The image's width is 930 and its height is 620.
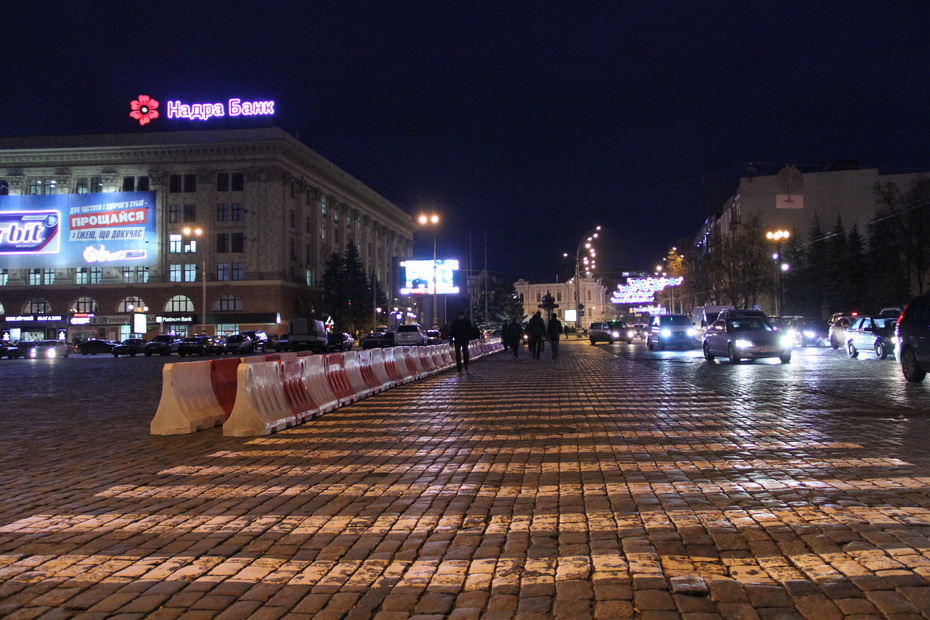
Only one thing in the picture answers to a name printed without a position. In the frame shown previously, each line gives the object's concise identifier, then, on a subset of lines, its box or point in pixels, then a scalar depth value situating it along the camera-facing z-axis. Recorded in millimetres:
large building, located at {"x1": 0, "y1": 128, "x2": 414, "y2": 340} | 78125
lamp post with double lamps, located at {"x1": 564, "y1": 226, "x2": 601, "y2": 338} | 65375
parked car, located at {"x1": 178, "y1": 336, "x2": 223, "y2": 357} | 53750
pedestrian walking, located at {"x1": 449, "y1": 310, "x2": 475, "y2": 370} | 25031
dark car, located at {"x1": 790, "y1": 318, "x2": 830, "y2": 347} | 47906
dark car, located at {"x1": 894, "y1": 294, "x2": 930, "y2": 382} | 16688
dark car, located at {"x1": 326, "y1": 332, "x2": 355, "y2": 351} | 59209
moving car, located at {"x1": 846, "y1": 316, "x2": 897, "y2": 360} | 28641
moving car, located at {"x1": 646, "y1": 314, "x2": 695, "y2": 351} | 42562
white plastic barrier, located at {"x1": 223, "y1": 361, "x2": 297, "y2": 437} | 11219
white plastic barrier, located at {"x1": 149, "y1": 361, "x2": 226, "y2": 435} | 11492
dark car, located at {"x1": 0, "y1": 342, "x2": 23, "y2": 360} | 53469
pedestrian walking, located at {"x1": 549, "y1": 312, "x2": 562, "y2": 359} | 33606
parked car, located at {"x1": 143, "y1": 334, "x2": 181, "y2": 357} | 55500
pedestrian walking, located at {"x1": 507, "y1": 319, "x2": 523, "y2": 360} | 34000
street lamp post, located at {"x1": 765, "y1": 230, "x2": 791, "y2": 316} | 56219
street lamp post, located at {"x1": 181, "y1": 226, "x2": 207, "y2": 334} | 71281
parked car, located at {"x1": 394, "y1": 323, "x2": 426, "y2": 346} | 51094
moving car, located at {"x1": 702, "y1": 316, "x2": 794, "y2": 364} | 27109
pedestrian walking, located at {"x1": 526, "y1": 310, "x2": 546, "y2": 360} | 33062
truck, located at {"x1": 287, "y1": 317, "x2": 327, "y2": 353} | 52625
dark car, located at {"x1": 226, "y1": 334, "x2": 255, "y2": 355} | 54219
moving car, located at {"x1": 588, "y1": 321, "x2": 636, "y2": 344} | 60344
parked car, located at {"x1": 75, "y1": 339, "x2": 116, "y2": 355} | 59438
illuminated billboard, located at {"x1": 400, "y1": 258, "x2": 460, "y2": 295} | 82250
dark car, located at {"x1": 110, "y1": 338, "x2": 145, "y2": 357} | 54594
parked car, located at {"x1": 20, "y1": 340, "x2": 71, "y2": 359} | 53878
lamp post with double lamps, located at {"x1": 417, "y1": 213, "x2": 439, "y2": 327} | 46666
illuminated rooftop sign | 77562
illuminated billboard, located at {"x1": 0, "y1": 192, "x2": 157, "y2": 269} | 67375
